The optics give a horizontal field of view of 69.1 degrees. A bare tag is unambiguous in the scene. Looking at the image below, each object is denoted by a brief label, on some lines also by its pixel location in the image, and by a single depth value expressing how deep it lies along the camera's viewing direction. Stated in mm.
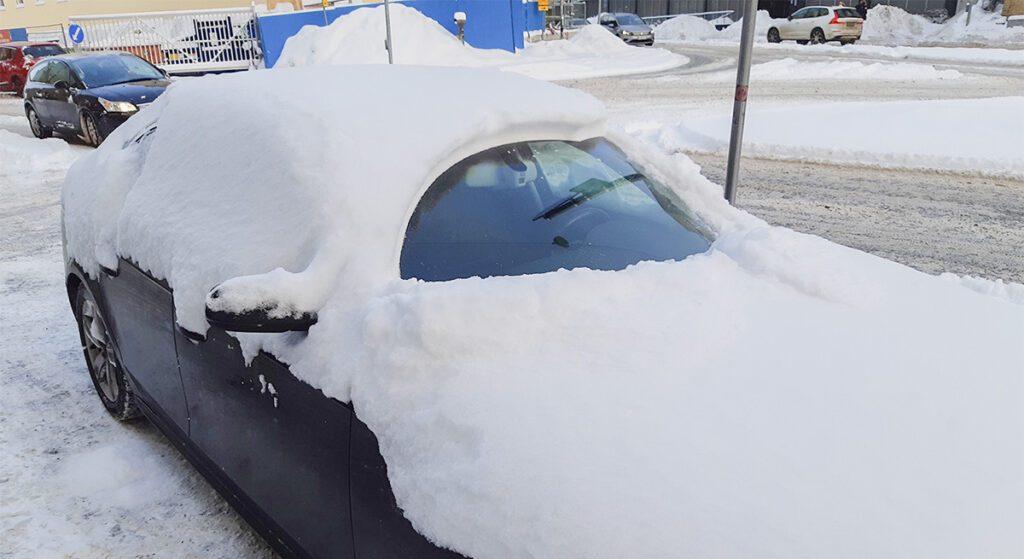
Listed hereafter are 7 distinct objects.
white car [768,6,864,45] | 29125
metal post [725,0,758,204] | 4719
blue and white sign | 21703
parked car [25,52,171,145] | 11273
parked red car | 21453
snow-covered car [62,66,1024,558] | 1377
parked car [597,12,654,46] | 32969
